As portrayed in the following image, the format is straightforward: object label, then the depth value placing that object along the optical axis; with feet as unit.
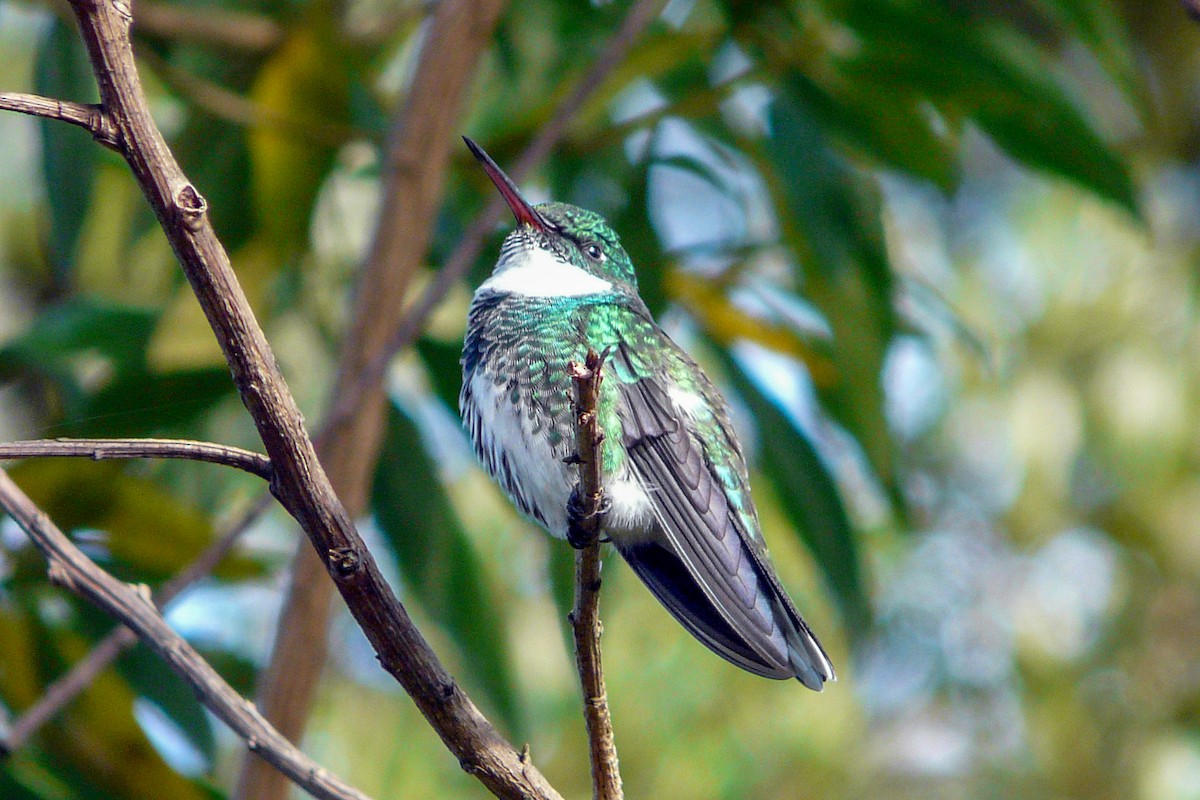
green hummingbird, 12.43
